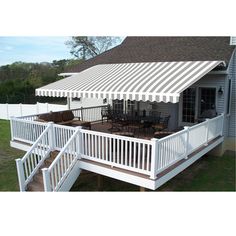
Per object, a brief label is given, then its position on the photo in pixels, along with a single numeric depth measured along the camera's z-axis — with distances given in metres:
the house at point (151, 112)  9.06
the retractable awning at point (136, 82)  9.46
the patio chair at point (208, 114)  14.09
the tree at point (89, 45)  50.91
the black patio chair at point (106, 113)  16.86
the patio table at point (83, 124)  13.72
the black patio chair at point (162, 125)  13.23
